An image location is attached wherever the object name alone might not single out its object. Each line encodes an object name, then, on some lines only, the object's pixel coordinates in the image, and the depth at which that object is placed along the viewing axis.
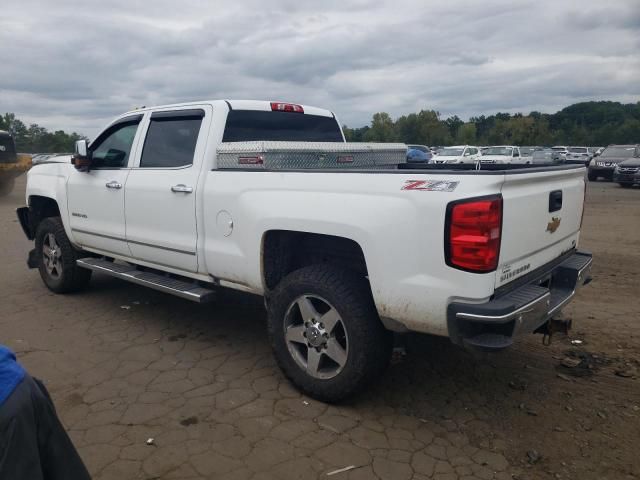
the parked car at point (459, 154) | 26.44
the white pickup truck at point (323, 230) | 2.84
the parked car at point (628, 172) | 19.17
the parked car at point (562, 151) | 36.91
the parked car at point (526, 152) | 28.95
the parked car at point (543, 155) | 27.81
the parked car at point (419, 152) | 27.40
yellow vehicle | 16.50
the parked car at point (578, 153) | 36.72
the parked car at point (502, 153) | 26.86
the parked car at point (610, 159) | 21.55
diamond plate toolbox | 3.87
